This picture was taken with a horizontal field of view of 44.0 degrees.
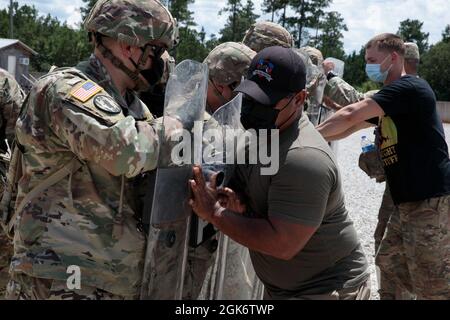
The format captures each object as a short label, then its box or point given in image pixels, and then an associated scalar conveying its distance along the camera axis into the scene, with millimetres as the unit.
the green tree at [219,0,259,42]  54594
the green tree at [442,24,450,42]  64250
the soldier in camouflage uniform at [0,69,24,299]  4156
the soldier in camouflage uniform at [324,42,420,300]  4859
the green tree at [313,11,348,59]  56094
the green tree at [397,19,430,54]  70188
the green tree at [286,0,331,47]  52312
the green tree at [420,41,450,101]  52531
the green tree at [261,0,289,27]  52312
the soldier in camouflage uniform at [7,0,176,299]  2158
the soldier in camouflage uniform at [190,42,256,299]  2926
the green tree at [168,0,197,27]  48438
